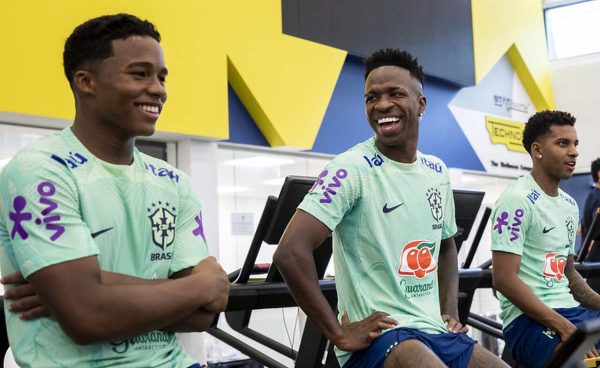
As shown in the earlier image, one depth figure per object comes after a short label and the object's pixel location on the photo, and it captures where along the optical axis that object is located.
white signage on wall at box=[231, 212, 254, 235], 6.76
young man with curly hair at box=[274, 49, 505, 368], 2.14
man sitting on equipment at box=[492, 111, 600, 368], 3.12
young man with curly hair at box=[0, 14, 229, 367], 1.53
